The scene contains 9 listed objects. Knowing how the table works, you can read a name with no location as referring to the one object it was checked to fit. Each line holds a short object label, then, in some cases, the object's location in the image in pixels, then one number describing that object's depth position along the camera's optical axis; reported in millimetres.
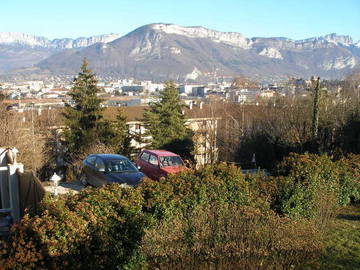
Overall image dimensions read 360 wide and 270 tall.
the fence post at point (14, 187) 10820
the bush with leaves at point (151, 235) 5621
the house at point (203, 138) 33344
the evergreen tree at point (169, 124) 34844
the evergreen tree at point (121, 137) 32062
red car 16755
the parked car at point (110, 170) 13742
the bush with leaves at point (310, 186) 9298
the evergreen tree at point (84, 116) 32031
